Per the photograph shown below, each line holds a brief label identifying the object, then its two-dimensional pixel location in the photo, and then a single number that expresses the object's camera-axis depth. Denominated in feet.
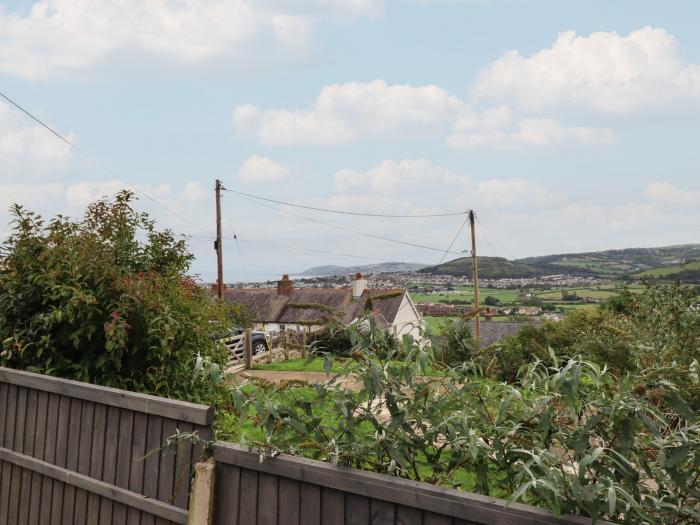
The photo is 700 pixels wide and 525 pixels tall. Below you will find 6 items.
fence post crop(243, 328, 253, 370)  65.00
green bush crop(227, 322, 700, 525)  6.80
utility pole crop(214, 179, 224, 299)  77.00
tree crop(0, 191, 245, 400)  15.48
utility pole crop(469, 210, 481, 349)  91.04
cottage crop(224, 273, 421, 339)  123.15
